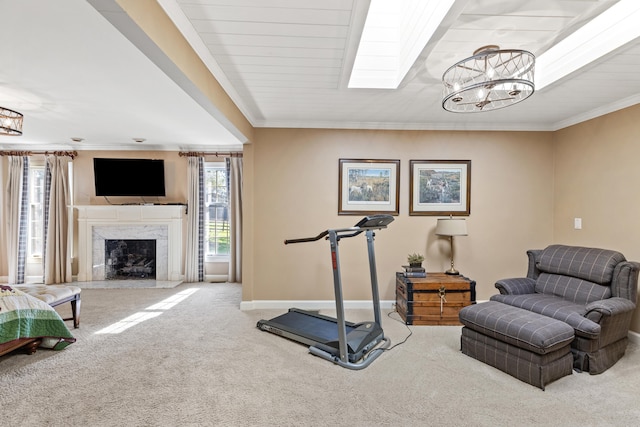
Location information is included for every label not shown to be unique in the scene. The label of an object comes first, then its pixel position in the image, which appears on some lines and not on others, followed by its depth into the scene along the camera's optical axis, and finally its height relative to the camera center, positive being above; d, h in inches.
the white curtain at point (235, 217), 213.6 -2.3
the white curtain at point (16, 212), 206.7 +1.7
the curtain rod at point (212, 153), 214.4 +44.1
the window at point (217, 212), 222.5 +1.4
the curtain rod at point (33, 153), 205.9 +43.1
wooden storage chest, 132.8 -39.2
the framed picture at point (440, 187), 155.2 +13.8
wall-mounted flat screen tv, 208.7 +26.4
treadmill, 99.8 -46.9
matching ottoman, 85.3 -39.7
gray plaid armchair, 92.8 -30.3
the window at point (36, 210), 213.3 +3.2
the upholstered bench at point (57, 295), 115.7 -32.7
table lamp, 140.9 -6.8
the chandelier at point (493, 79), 71.5 +35.9
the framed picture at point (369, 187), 154.7 +13.8
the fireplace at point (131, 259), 217.2 -33.1
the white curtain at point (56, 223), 205.5 -6.1
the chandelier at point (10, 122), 127.3 +41.0
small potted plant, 144.7 -23.0
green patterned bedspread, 97.2 -36.8
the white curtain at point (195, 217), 213.9 -2.3
